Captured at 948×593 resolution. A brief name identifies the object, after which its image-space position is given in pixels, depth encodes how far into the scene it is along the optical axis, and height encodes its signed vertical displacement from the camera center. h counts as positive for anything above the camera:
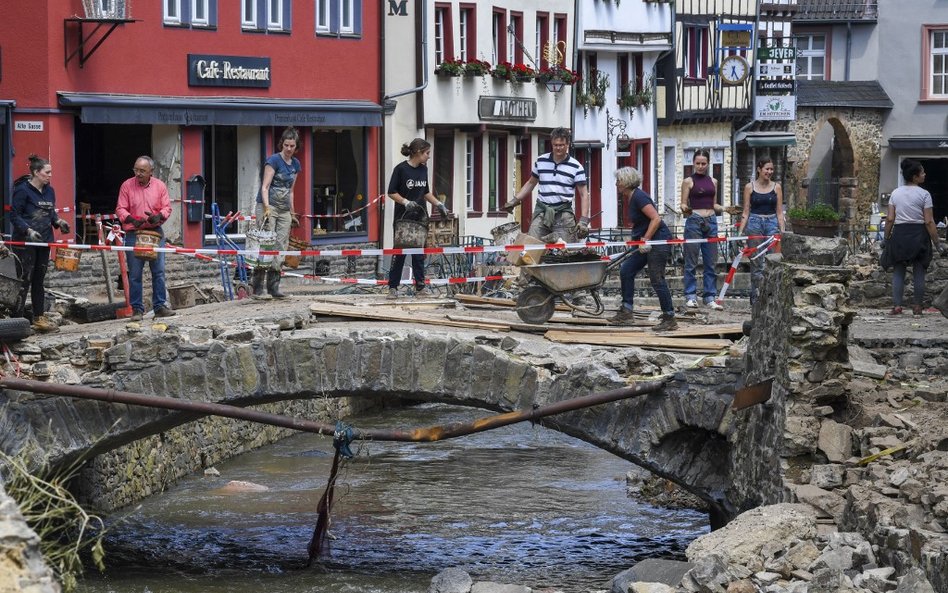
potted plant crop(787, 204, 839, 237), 27.31 -0.76
